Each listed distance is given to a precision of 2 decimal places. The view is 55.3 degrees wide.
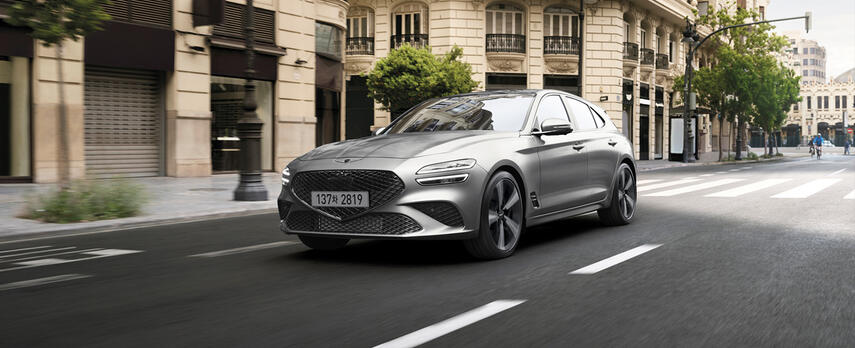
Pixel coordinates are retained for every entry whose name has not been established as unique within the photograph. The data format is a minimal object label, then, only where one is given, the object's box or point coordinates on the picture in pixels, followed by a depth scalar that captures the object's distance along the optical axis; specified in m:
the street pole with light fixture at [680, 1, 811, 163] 36.87
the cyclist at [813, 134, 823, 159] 49.78
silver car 5.78
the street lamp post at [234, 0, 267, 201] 12.77
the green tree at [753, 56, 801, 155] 43.41
